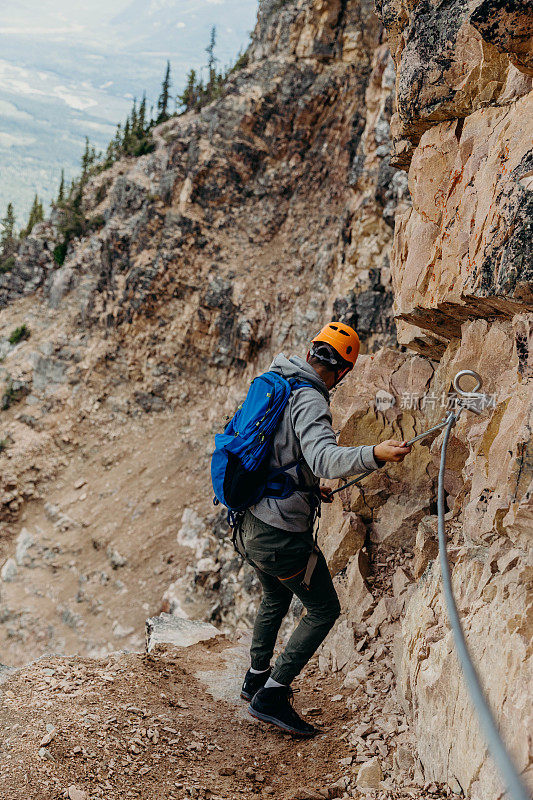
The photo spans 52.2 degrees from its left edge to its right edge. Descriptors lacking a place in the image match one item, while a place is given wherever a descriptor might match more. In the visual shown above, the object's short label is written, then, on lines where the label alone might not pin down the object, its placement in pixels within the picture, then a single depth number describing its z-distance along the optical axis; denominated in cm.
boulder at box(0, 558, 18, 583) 1694
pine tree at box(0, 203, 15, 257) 3196
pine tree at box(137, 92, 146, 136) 3344
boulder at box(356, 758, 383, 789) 330
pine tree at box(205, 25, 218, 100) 3264
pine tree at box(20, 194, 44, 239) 3459
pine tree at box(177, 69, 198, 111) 3378
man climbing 373
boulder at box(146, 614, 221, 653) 642
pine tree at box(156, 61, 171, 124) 3778
